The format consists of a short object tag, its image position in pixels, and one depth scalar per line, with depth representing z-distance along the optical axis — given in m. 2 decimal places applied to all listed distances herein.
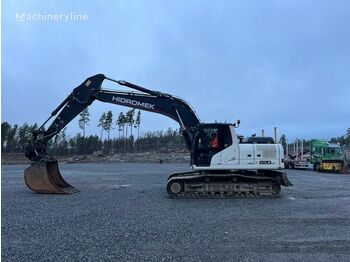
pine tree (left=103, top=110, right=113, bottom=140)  98.19
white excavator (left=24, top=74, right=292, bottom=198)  14.55
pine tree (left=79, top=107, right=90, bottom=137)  95.56
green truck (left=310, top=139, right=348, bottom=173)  35.09
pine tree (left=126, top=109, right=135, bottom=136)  94.68
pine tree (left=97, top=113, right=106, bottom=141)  98.19
